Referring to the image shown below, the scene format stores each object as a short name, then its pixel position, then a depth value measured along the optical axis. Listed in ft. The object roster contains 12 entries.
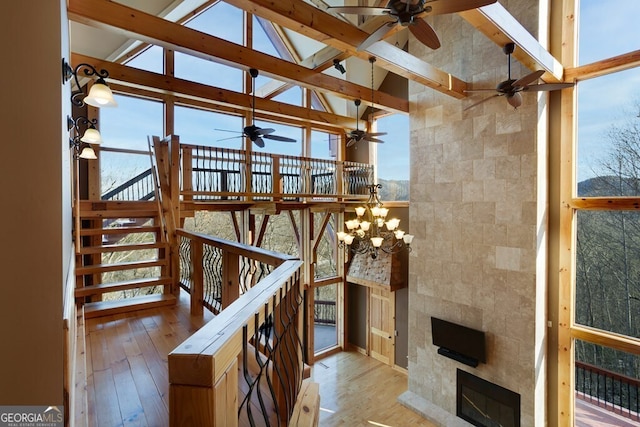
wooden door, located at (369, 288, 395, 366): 24.18
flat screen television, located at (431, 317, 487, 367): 15.99
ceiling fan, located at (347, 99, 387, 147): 18.66
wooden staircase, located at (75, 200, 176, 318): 10.95
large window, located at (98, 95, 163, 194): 18.88
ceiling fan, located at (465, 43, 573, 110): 11.30
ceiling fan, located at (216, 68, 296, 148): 17.07
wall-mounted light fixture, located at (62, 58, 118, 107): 8.41
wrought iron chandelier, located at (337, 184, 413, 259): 16.31
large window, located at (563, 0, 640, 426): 13.33
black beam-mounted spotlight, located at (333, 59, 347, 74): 16.67
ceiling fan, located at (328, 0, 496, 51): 7.44
